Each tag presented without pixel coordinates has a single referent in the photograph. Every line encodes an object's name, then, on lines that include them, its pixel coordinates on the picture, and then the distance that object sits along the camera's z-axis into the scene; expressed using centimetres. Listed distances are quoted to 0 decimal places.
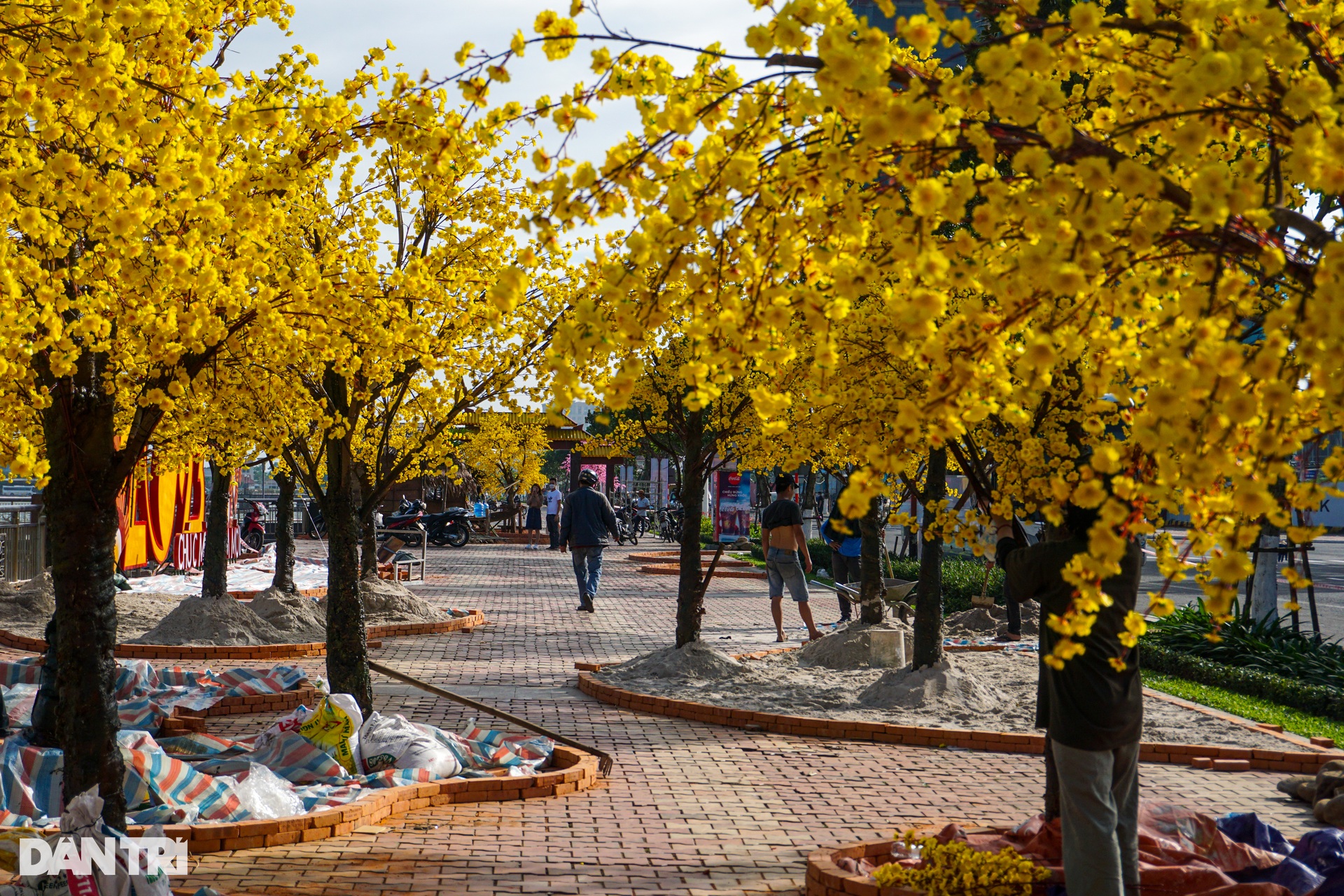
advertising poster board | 2750
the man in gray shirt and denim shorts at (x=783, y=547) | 1227
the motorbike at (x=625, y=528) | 3366
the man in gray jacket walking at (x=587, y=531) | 1504
